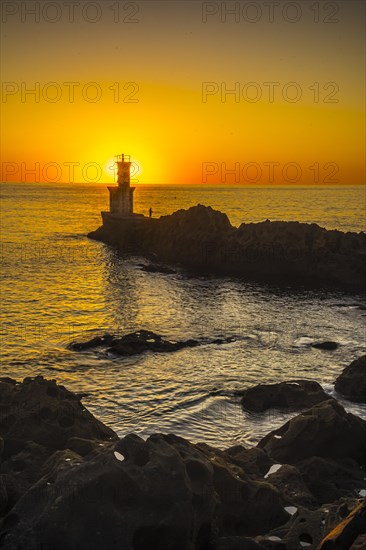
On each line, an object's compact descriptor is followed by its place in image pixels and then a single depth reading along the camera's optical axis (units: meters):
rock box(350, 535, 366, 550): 6.12
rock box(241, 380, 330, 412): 19.73
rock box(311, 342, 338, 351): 29.20
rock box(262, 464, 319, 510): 10.59
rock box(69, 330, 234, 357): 27.69
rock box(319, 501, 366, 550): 6.52
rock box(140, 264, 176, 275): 54.60
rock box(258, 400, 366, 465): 13.54
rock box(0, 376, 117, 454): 11.98
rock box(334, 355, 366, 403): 21.09
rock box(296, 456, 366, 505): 11.84
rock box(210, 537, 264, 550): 7.48
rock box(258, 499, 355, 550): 7.50
